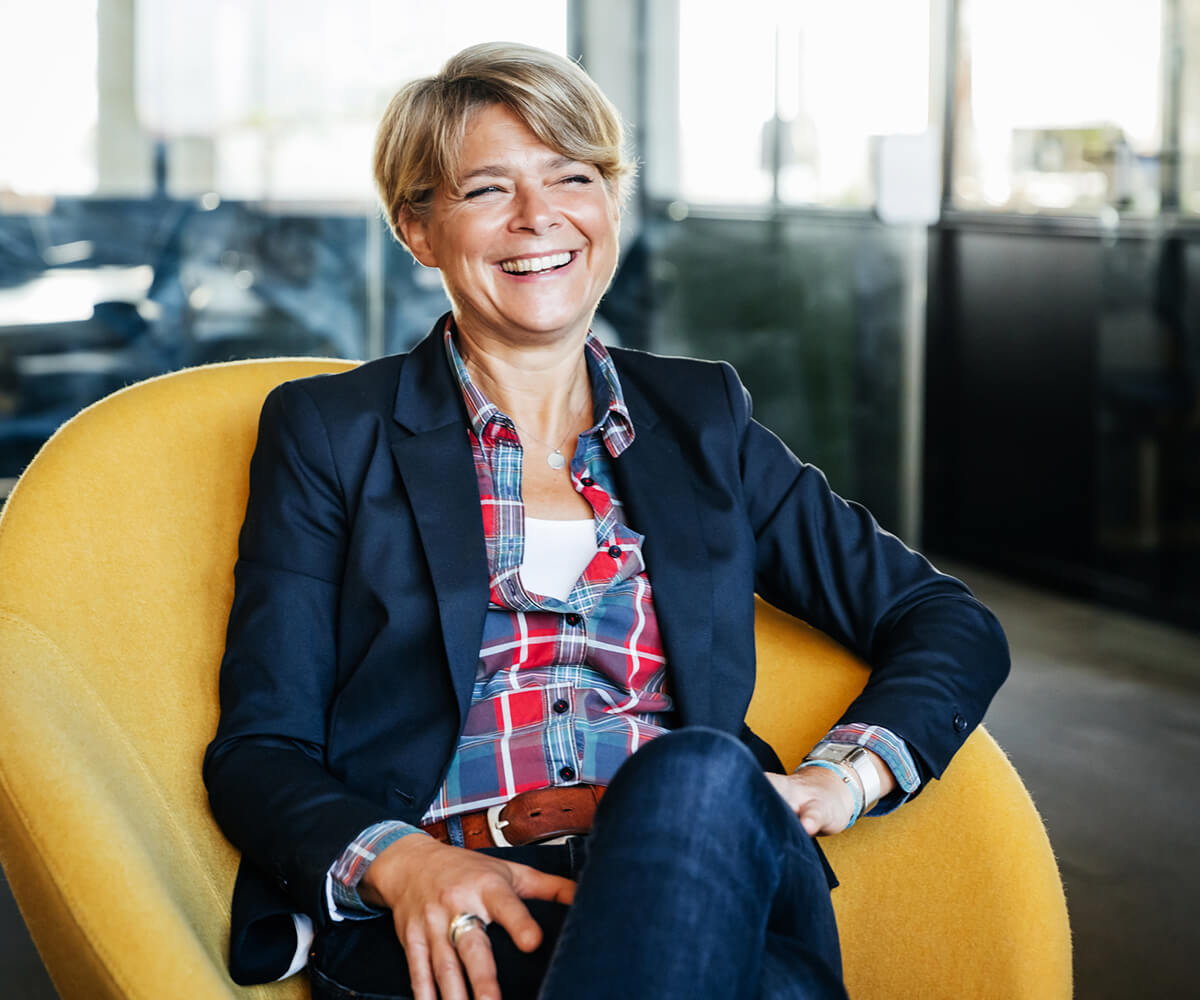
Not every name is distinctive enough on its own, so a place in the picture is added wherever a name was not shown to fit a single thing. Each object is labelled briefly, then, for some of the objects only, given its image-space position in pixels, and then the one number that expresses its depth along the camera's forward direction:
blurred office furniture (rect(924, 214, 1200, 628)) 3.79
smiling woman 1.13
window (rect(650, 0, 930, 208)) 3.93
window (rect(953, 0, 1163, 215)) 3.87
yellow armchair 1.07
